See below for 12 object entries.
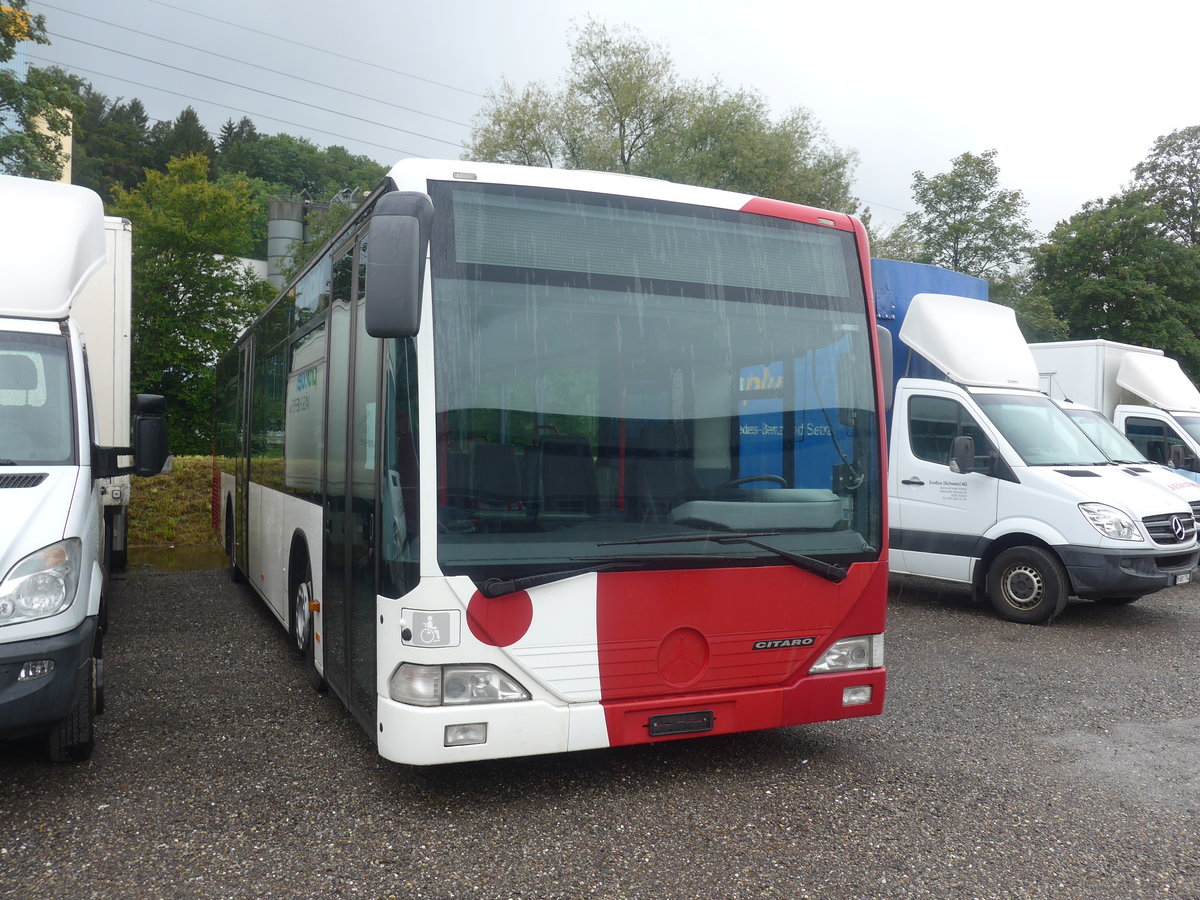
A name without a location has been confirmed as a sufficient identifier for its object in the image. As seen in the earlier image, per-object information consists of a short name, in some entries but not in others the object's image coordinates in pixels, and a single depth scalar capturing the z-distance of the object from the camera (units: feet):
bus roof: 14.02
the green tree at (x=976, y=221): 116.37
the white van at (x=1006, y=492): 28.66
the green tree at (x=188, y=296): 63.62
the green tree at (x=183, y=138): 203.00
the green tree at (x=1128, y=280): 108.37
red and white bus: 13.41
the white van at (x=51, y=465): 13.58
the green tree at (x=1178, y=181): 121.19
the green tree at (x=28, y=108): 49.19
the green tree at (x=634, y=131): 118.21
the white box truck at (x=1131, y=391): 44.60
